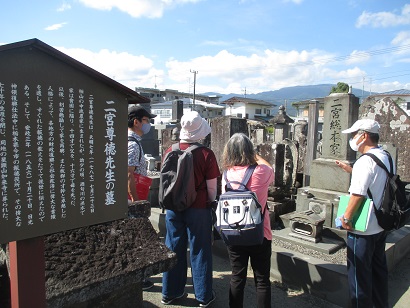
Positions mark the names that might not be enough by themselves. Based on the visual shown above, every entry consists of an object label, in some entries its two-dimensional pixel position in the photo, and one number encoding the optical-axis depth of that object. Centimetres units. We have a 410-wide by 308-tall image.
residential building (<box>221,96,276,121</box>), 4903
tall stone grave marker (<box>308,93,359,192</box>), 501
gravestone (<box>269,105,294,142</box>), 1415
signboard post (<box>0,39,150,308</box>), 142
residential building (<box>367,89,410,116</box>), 3302
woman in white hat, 288
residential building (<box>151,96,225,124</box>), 3612
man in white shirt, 263
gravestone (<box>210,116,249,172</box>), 662
